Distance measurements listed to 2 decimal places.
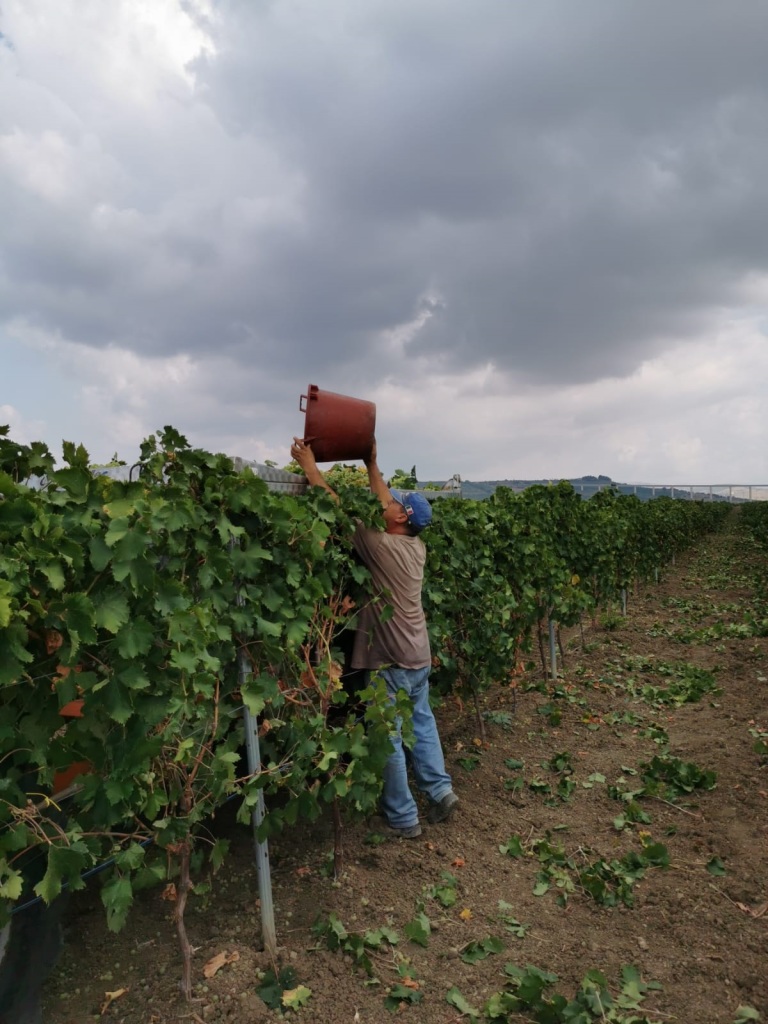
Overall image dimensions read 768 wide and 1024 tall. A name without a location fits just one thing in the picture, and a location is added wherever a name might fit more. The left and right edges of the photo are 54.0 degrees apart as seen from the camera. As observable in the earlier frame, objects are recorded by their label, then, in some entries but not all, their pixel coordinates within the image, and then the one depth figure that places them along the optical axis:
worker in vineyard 4.53
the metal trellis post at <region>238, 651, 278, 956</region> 3.47
